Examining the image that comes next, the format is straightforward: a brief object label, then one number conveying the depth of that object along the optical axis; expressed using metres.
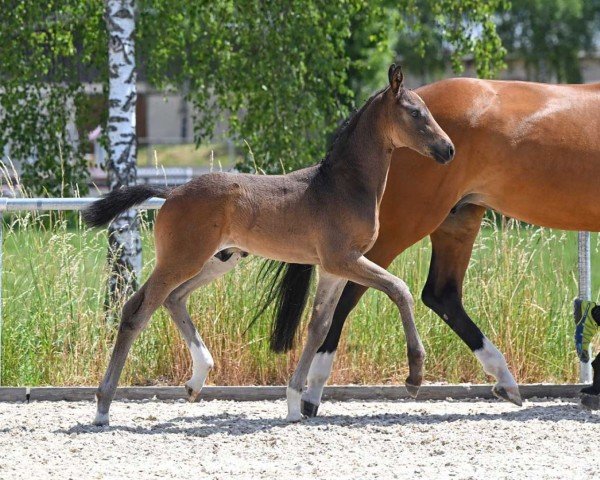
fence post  13.90
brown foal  10.97
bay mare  12.55
